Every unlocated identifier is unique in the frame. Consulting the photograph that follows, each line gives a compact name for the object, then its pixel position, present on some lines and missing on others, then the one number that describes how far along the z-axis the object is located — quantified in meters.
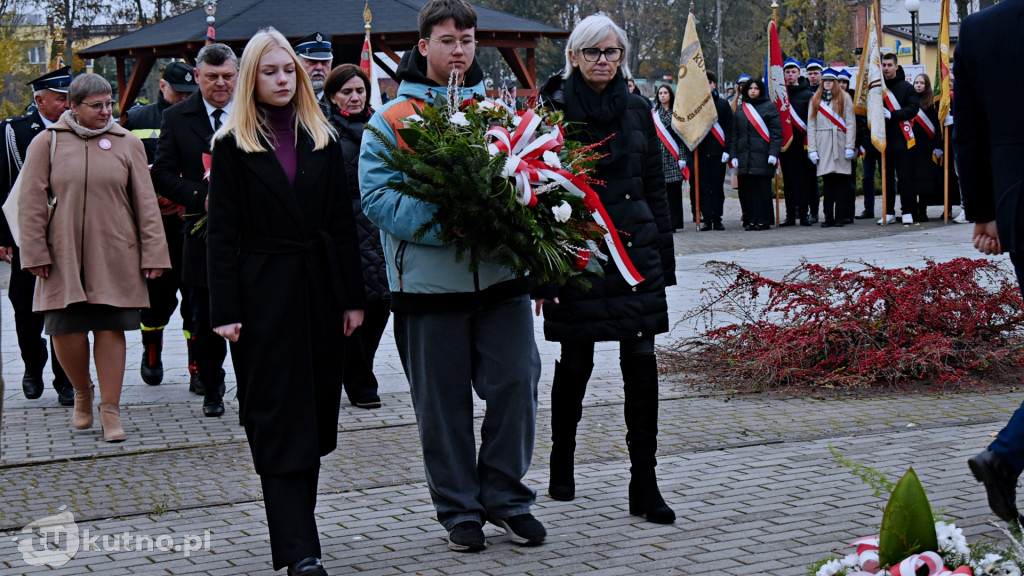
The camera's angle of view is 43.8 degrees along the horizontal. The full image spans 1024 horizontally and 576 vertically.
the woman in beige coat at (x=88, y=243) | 7.06
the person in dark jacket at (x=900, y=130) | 18.12
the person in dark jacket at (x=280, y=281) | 4.43
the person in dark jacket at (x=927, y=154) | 18.31
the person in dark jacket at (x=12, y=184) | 8.22
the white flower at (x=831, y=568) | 3.16
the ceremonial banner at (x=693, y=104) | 18.88
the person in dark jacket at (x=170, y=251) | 8.31
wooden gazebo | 23.38
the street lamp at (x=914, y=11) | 29.59
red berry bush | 7.73
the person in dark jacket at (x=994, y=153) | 4.36
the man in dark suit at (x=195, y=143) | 7.27
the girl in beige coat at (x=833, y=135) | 18.45
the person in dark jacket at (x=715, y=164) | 19.27
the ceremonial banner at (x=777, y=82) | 18.70
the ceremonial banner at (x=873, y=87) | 17.92
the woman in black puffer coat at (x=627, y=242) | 5.06
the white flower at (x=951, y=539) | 3.03
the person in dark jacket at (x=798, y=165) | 18.84
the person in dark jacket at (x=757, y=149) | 18.44
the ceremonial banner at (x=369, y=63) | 13.35
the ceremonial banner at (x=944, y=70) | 17.44
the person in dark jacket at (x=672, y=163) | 18.89
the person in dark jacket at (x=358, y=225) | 7.46
